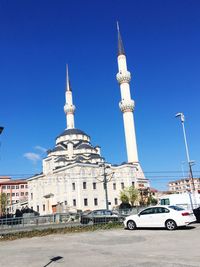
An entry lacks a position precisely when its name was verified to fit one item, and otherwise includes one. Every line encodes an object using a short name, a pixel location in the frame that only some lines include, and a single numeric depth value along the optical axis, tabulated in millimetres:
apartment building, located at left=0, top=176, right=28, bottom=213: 72895
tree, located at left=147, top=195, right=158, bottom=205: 49435
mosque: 46364
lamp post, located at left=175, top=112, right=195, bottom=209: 22206
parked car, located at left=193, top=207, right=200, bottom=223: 15256
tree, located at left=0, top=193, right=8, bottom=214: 52480
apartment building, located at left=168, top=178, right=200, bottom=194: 91480
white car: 12372
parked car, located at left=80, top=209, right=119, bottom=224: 19279
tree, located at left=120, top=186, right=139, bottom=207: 45931
